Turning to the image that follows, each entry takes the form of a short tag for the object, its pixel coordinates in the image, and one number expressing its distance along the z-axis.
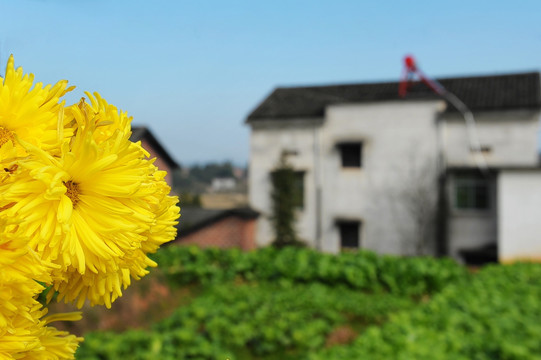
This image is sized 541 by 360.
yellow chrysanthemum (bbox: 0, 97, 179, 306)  0.42
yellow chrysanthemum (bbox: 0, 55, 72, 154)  0.47
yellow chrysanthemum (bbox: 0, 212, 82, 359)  0.41
